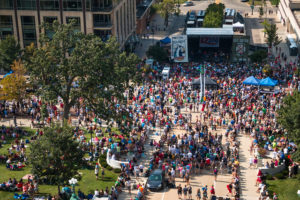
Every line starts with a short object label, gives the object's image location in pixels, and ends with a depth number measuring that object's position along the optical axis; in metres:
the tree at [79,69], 46.25
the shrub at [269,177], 42.66
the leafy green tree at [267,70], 67.75
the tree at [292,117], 42.29
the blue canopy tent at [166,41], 81.31
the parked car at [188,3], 126.19
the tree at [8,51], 66.94
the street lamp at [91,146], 46.71
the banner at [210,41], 77.69
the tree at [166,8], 99.53
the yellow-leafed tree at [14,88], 56.12
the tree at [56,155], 35.78
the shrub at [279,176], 42.81
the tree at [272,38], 80.38
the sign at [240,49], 74.56
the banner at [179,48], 74.62
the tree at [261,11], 106.00
